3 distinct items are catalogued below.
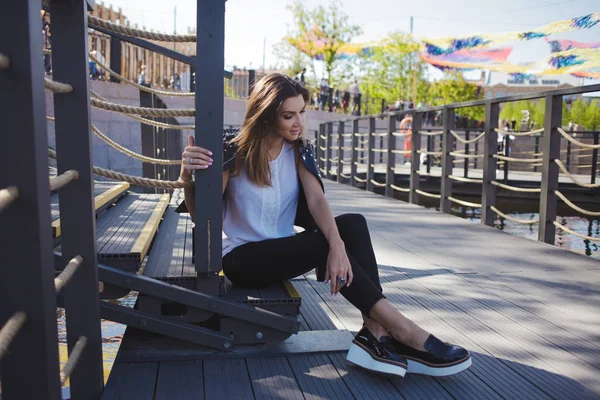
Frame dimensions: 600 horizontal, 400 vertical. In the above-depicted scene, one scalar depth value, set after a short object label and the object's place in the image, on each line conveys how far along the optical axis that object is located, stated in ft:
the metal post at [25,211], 2.91
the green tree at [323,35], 88.84
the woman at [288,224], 6.09
